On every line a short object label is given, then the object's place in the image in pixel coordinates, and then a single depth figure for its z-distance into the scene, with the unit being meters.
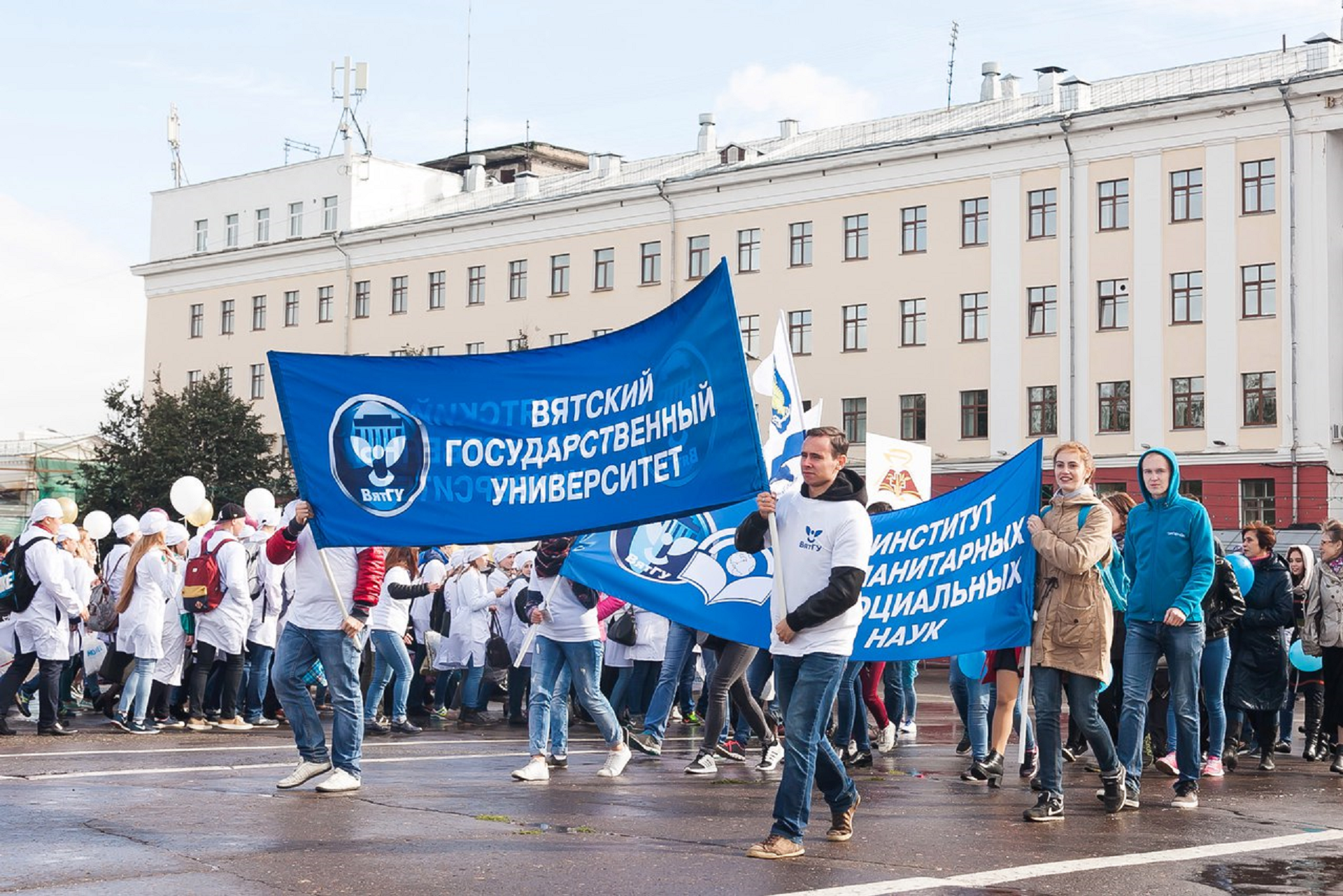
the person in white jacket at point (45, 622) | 15.20
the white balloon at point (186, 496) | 19.23
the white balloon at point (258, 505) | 17.44
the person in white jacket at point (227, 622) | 16.09
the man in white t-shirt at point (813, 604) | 8.55
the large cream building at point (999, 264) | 47.44
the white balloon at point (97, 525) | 19.52
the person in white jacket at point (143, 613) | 15.72
